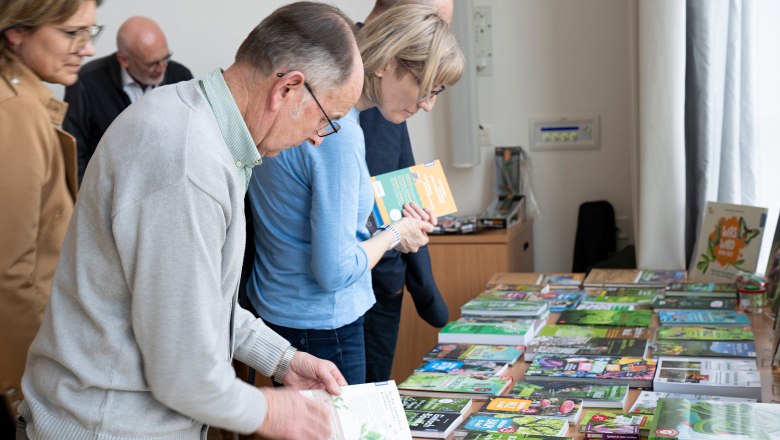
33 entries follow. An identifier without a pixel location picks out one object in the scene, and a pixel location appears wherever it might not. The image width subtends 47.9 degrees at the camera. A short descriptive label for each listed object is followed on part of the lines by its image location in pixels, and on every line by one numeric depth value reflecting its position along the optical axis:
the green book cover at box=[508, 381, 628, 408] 1.89
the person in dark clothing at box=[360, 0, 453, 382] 2.59
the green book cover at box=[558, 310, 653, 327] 2.57
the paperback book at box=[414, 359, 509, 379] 2.17
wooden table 1.95
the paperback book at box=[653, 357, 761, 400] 1.93
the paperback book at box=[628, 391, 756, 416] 1.85
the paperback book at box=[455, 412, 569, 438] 1.74
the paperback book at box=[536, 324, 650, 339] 2.44
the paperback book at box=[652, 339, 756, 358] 2.19
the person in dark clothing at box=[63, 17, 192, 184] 4.50
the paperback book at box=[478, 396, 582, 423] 1.83
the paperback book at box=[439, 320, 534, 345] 2.41
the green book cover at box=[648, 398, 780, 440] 1.55
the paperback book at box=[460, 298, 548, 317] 2.67
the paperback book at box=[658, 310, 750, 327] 2.51
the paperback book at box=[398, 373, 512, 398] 2.03
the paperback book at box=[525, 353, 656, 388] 2.05
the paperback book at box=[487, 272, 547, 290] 3.28
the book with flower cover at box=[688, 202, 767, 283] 2.96
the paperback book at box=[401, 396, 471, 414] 1.90
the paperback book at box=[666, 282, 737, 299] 2.83
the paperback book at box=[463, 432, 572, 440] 1.69
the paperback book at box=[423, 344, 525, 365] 2.29
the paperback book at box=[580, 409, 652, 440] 1.69
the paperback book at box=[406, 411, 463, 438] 1.76
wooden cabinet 4.05
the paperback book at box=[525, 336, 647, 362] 2.27
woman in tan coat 1.73
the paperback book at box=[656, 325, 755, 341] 2.34
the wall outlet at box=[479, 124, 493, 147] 4.57
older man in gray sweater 1.16
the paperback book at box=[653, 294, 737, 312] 2.69
